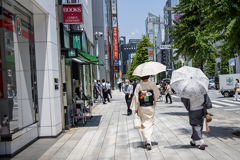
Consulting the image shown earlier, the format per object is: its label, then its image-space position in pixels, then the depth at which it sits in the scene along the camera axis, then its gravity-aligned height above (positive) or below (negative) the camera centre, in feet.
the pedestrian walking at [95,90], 68.62 -2.85
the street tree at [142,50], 139.16 +16.17
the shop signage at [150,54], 90.22 +8.86
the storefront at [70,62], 28.19 +2.66
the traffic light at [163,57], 383.65 +33.31
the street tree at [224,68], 176.20 +5.92
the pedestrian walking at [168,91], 58.85 -3.09
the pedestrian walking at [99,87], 65.55 -1.88
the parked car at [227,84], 78.23 -2.49
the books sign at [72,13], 28.07 +7.60
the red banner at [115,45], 178.79 +24.95
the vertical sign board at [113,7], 250.02 +74.01
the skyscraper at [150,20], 519.60 +121.89
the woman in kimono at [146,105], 19.45 -2.07
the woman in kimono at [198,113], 18.37 -2.65
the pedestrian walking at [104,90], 63.38 -2.64
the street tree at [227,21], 20.56 +4.72
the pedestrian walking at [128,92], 38.99 -2.01
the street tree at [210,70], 195.52 +5.25
